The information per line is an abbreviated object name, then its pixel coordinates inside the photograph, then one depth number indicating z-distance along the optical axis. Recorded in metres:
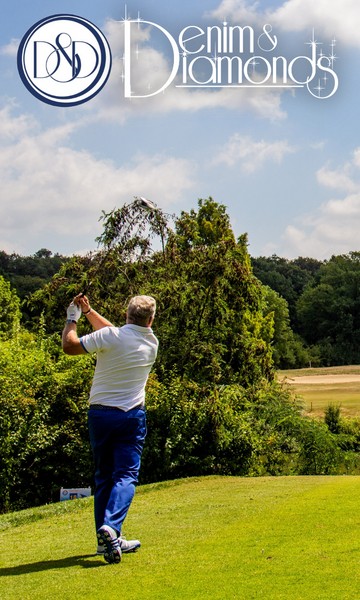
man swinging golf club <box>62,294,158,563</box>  6.33
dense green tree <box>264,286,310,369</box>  75.00
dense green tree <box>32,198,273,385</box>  18.59
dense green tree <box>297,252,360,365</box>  88.56
